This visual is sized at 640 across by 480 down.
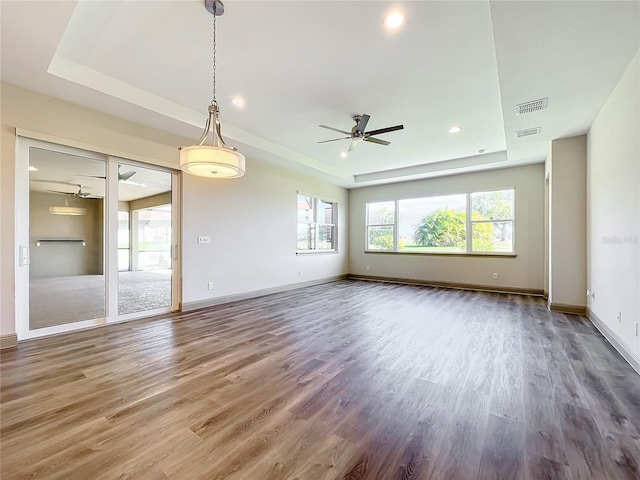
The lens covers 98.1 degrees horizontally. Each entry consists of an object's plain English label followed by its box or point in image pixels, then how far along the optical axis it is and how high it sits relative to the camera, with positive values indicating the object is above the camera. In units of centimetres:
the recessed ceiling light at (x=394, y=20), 223 +181
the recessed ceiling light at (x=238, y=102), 362 +183
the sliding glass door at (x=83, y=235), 322 +6
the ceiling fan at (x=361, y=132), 378 +156
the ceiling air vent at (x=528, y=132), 407 +163
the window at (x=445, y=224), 642 +42
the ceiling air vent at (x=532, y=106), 321 +161
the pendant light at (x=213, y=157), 231 +74
